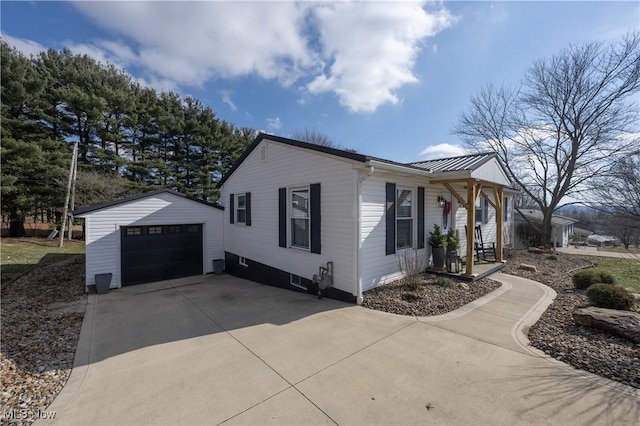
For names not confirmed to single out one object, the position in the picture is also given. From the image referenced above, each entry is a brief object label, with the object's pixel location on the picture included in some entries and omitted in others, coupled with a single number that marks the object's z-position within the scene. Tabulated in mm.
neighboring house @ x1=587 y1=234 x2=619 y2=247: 31038
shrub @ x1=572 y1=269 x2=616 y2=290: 6219
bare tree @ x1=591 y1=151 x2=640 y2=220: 8548
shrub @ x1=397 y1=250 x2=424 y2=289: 6293
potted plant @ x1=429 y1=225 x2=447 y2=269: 7708
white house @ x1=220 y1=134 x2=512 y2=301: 5953
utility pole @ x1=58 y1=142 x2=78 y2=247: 15938
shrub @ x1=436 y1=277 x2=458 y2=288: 6555
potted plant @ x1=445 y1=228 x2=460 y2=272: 7590
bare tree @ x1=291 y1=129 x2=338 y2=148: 28250
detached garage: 8078
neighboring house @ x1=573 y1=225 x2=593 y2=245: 34719
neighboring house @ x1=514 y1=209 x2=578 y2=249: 22703
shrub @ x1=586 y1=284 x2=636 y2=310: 4684
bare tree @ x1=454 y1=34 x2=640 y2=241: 13609
